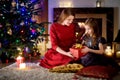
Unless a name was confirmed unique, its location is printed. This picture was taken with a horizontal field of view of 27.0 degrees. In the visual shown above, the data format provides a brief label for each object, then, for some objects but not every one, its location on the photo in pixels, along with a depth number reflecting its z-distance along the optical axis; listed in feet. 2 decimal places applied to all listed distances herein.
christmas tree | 12.82
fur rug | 9.13
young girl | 10.33
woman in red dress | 10.75
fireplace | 18.35
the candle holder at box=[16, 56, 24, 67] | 11.74
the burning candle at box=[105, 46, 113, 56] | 15.66
